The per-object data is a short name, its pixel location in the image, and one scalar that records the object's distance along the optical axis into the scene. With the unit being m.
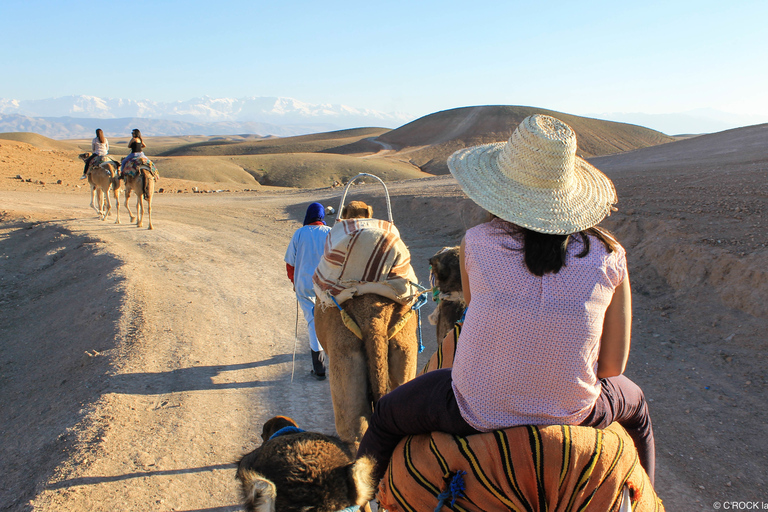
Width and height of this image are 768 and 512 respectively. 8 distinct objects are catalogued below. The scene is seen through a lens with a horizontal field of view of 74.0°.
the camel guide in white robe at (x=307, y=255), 5.04
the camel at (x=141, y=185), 13.48
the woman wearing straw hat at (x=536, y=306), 1.79
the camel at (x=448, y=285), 3.50
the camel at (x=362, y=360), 3.05
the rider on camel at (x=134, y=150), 13.73
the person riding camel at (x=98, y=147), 15.34
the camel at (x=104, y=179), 14.64
